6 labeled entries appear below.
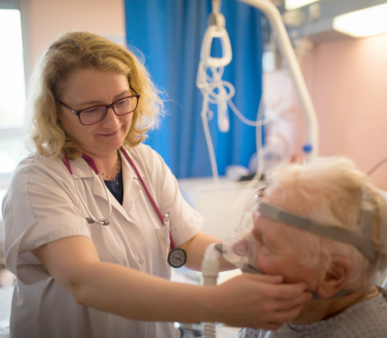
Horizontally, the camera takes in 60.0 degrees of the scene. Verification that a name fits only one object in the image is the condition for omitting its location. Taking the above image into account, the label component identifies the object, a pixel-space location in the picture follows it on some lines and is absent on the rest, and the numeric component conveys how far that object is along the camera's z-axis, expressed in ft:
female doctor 2.39
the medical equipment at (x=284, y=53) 5.93
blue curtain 8.80
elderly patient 2.52
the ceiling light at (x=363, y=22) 6.19
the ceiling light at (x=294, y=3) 7.50
